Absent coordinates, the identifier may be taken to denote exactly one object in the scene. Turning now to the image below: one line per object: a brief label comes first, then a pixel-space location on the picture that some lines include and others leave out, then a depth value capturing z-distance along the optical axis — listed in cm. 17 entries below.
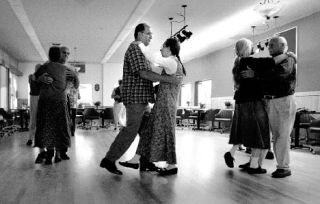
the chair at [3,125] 743
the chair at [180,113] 1217
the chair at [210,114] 1070
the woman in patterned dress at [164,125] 293
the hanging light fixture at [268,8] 613
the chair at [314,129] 545
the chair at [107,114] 1069
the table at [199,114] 1088
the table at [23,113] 933
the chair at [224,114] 1014
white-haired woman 312
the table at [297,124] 594
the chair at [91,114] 1028
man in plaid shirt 284
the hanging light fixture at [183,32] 806
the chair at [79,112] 1147
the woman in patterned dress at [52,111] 347
